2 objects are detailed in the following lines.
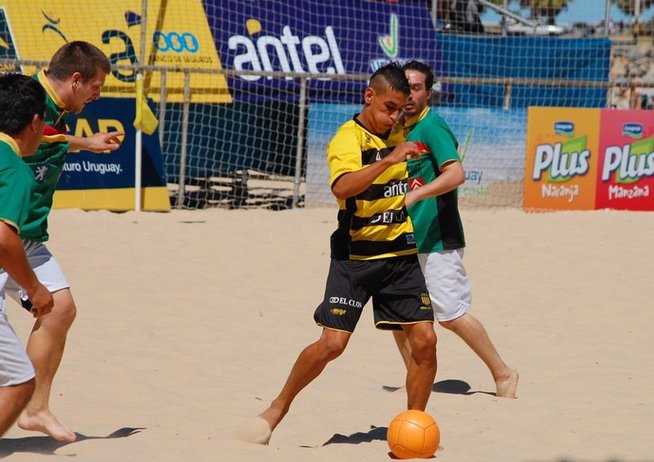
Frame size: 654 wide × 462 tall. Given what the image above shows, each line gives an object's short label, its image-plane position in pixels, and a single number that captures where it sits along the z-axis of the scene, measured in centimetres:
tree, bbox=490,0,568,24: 3258
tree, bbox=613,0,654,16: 3737
